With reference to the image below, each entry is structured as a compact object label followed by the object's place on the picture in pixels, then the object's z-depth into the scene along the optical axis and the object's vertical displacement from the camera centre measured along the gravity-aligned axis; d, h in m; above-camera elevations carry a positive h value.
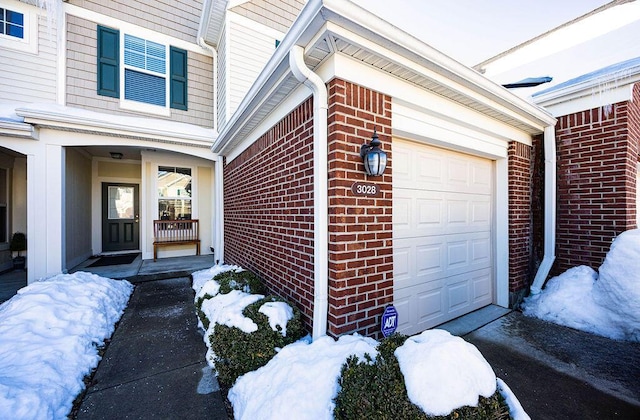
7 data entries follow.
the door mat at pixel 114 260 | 6.45 -1.23
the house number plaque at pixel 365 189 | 2.28 +0.18
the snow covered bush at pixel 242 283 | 3.34 -0.92
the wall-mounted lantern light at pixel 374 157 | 2.21 +0.43
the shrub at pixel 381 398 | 1.45 -1.05
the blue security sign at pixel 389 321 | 2.35 -0.97
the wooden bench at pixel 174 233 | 6.86 -0.59
